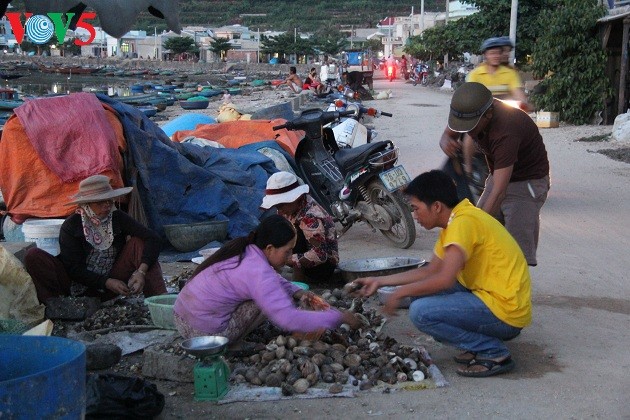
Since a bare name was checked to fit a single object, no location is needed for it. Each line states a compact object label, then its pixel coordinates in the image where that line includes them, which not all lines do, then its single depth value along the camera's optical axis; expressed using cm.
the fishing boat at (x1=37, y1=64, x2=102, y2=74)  8450
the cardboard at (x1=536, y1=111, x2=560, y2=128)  1883
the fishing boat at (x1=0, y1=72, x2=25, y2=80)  6560
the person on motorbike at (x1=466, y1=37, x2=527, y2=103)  746
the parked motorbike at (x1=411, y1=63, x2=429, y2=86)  5007
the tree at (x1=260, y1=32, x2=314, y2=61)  9306
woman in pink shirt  406
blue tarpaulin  759
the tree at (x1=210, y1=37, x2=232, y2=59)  9816
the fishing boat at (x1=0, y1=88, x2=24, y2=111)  3575
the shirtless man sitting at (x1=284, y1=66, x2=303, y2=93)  2970
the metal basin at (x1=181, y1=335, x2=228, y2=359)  396
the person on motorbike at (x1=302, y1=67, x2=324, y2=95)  2868
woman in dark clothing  541
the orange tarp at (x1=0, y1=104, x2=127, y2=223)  703
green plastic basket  504
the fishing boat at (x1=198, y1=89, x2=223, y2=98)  4519
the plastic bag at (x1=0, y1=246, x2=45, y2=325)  510
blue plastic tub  273
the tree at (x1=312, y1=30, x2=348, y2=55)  9094
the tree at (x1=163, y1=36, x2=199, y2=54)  9900
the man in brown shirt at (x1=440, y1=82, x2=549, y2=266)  495
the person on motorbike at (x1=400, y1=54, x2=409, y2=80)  6041
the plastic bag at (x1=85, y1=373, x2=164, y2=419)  361
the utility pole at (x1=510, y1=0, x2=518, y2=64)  2283
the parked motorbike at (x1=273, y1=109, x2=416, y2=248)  748
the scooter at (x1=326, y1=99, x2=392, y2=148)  957
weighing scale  404
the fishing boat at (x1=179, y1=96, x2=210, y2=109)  3198
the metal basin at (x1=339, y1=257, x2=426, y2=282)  600
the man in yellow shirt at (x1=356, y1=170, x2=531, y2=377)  412
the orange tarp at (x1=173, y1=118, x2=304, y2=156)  999
